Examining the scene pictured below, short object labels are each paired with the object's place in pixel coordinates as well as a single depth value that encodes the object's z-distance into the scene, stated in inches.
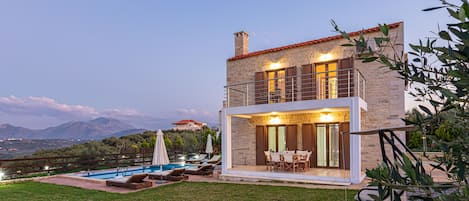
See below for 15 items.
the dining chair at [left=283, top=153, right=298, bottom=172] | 483.8
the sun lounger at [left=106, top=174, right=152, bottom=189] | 452.4
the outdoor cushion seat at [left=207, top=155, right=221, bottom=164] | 678.5
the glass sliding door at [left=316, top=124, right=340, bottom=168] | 533.6
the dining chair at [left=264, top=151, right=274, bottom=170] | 513.0
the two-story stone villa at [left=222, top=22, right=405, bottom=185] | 473.1
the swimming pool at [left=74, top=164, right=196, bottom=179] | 617.2
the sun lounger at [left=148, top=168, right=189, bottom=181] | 522.3
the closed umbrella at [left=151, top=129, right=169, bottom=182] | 530.9
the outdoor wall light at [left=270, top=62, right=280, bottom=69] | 593.6
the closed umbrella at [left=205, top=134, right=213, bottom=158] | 701.9
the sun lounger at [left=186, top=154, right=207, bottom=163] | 776.9
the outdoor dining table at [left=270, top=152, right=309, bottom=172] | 486.3
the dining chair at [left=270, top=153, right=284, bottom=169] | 496.7
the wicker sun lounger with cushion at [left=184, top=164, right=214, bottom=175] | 589.6
